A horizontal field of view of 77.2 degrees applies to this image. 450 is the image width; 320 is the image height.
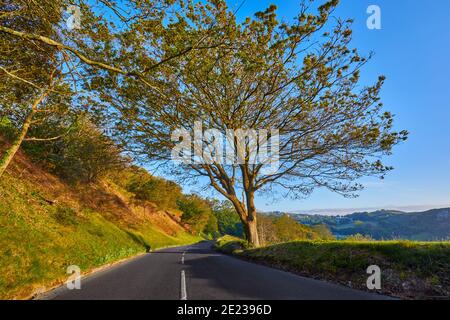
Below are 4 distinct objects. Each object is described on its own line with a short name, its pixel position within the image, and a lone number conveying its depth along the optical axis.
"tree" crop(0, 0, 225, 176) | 8.82
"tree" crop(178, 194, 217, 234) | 85.06
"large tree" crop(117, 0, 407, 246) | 11.38
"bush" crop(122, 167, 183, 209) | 40.89
